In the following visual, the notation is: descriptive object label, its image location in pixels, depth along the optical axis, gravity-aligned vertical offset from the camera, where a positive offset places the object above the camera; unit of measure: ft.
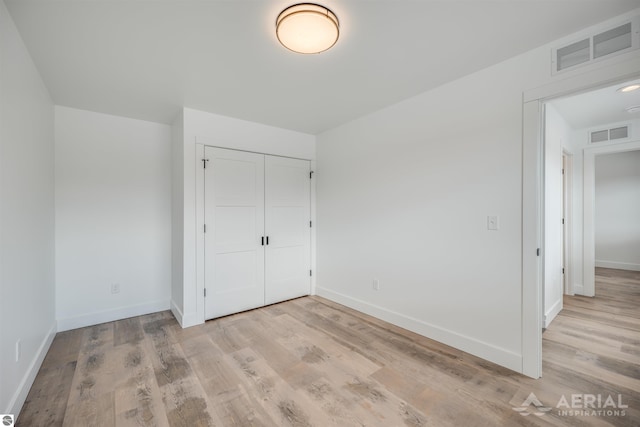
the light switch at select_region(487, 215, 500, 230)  7.32 -0.26
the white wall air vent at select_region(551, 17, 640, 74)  5.38 +3.52
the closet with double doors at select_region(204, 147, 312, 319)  10.62 -0.73
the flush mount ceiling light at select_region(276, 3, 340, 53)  5.05 +3.59
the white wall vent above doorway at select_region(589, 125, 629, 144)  12.01 +3.54
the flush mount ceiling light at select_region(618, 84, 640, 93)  8.46 +3.94
